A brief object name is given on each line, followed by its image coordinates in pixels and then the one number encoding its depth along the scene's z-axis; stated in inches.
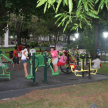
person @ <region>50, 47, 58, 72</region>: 453.7
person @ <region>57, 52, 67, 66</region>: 458.4
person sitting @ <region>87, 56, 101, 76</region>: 433.4
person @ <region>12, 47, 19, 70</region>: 530.5
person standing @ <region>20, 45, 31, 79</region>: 405.9
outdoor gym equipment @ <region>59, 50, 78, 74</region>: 477.7
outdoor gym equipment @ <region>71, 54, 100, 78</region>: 427.1
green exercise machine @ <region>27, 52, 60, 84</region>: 361.9
